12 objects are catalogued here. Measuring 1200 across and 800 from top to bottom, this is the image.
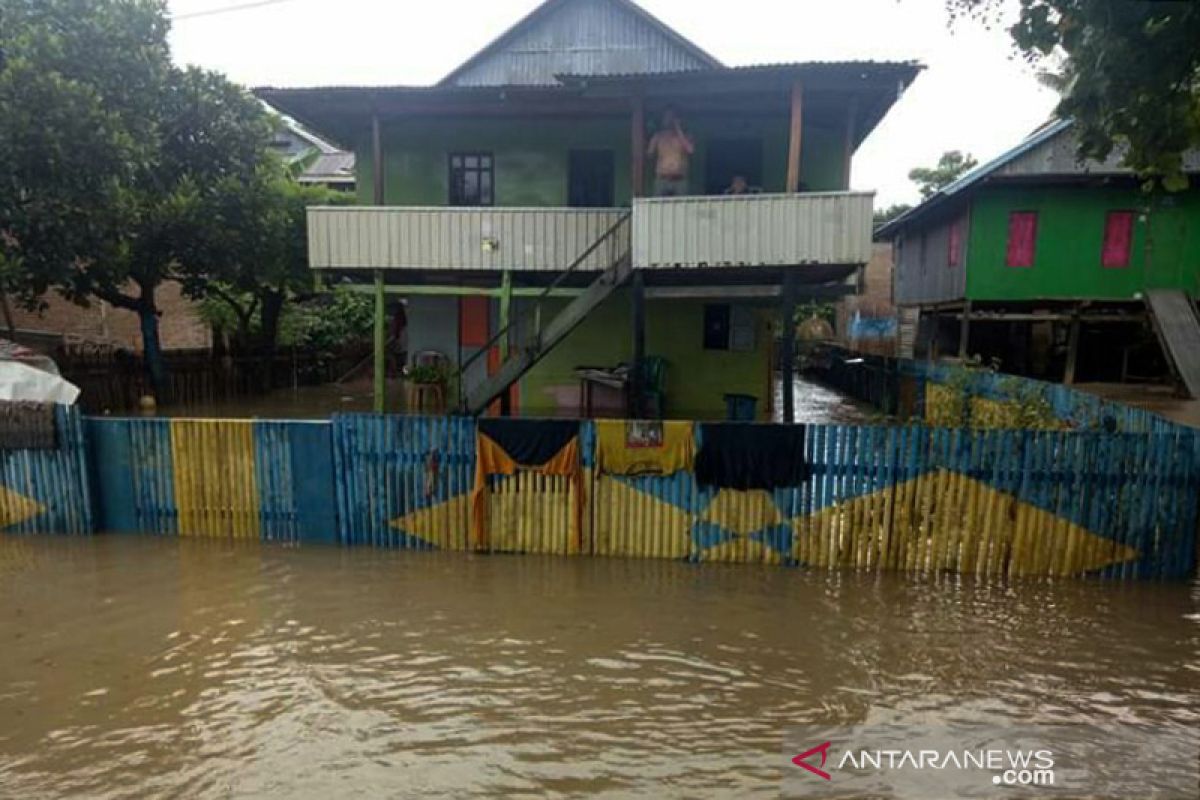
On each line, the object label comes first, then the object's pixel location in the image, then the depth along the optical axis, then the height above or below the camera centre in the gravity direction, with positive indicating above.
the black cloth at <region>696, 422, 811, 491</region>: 7.33 -1.33
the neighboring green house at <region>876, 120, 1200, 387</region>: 17.83 +1.81
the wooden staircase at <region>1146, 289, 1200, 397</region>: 16.39 -0.20
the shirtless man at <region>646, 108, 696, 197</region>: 11.69 +2.66
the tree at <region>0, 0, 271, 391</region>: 12.38 +3.16
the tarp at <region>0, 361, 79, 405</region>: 10.03 -0.93
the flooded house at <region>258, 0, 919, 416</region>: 11.46 +1.79
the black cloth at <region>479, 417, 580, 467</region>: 7.59 -1.18
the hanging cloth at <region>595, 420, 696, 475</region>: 7.50 -1.27
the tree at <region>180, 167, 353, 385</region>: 16.84 +1.82
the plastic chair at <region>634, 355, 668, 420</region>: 14.10 -1.29
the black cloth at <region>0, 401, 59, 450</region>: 8.18 -1.16
